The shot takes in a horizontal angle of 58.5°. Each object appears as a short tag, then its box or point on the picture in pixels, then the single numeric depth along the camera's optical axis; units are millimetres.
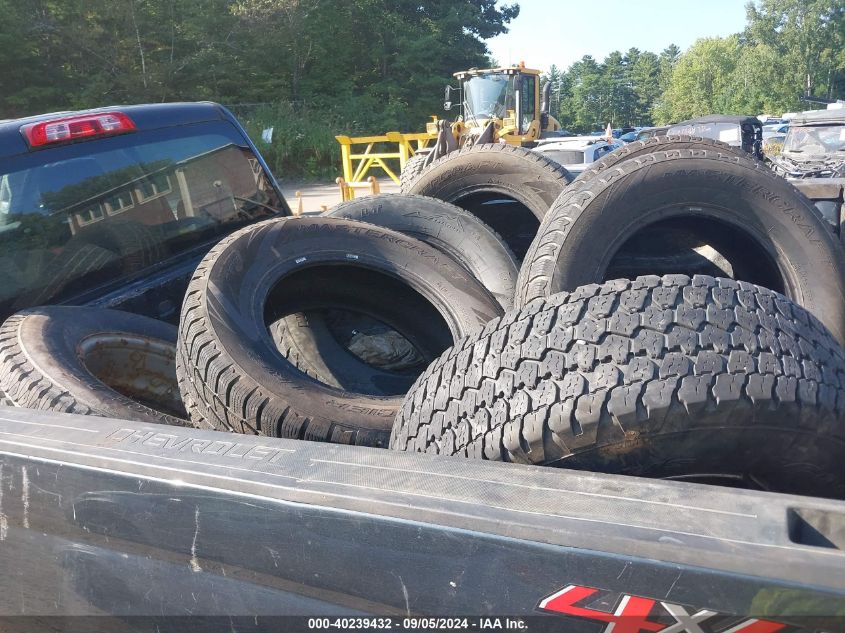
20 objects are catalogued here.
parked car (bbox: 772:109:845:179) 11344
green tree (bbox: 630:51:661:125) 92562
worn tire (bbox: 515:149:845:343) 2783
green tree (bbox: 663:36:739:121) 73562
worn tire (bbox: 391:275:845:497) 1422
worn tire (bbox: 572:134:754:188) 3115
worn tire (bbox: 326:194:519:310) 3378
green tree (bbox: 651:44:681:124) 81438
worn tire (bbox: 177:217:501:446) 2244
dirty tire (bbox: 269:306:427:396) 3389
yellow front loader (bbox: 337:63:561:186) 20156
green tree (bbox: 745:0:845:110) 60938
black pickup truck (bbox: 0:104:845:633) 1014
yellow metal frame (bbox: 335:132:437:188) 17000
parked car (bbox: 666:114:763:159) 13555
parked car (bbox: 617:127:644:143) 28012
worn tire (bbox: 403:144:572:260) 4031
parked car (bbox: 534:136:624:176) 14430
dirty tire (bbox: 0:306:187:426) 2420
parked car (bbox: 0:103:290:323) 2875
